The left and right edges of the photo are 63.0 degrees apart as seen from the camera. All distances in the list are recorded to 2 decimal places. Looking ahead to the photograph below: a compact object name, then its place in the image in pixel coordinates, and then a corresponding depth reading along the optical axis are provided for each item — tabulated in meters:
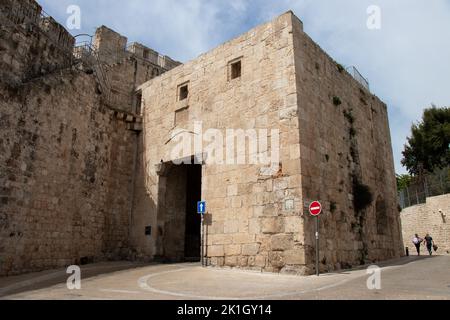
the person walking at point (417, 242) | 17.27
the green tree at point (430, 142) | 31.22
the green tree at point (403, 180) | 41.53
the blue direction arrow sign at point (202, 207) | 10.88
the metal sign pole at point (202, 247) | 10.60
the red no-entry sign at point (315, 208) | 8.59
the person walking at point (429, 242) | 16.92
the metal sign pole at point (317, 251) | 8.52
